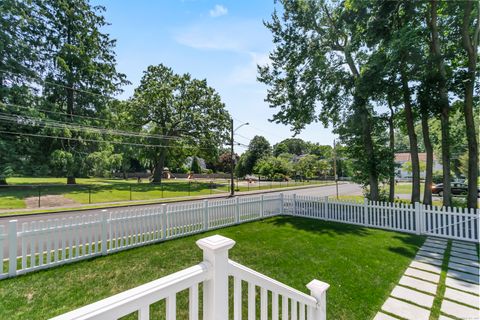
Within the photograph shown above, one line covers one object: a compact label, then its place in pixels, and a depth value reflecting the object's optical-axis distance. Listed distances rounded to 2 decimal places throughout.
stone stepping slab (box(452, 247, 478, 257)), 5.49
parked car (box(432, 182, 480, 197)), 17.26
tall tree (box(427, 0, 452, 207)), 8.16
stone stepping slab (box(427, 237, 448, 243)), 6.45
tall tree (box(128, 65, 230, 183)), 26.03
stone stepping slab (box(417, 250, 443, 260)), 5.33
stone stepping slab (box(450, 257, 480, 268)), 4.82
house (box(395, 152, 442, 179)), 28.65
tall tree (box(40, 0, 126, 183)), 20.50
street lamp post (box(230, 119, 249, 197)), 20.38
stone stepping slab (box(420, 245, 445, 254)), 5.67
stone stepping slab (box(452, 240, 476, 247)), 6.08
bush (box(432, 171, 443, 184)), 26.84
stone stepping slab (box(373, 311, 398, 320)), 3.11
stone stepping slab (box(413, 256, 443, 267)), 4.93
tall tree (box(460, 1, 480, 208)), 7.94
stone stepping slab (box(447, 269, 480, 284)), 4.10
